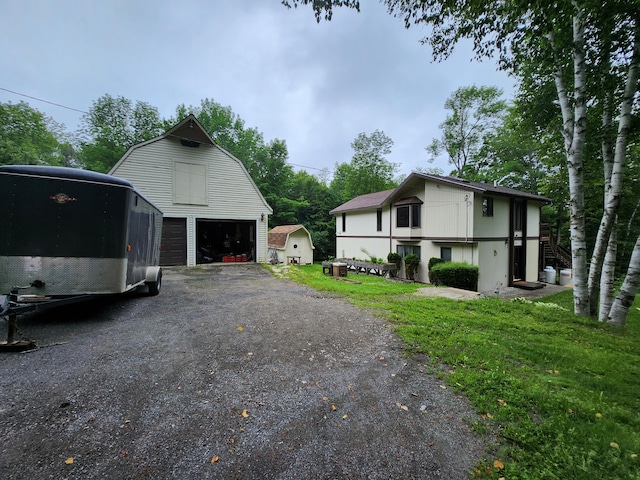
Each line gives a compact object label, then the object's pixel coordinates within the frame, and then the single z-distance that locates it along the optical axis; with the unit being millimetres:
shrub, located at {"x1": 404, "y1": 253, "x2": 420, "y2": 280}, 16023
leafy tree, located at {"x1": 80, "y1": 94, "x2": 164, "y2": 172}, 25047
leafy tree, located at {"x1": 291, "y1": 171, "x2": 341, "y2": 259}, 29234
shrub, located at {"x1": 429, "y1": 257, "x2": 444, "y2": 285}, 14004
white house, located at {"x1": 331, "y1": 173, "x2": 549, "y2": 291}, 13852
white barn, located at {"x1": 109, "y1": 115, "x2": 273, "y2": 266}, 12422
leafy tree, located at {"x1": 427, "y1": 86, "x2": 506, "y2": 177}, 26109
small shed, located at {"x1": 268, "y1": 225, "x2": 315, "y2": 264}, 20438
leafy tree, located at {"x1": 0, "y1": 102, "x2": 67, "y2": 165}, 21970
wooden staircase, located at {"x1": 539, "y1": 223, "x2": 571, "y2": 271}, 20438
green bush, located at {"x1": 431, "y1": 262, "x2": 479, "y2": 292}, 13141
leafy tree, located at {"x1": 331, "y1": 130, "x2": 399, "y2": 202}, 32594
